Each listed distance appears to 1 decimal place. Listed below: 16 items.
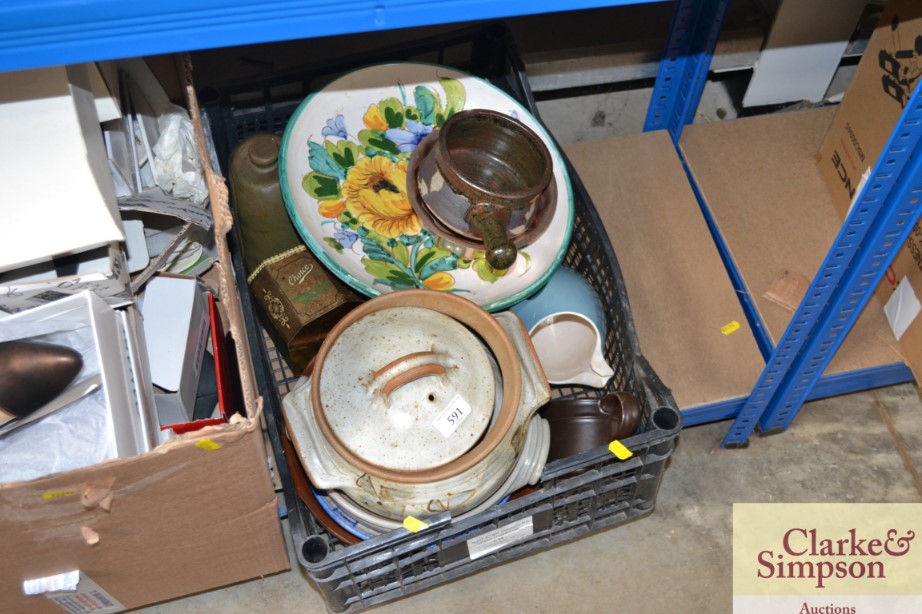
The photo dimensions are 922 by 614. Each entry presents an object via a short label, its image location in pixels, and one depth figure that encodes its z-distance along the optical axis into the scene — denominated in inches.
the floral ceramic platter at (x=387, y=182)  44.6
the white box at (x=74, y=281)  35.4
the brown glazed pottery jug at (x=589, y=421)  41.7
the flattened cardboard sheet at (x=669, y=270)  50.8
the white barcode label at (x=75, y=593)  38.9
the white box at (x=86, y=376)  34.9
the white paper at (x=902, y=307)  50.3
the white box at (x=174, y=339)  42.3
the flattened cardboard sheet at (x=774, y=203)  52.5
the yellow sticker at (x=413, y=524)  36.4
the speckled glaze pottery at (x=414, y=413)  35.0
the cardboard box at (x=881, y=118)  45.4
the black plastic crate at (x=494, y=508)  38.3
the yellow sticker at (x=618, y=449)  38.7
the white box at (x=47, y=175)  31.7
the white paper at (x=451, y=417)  35.4
